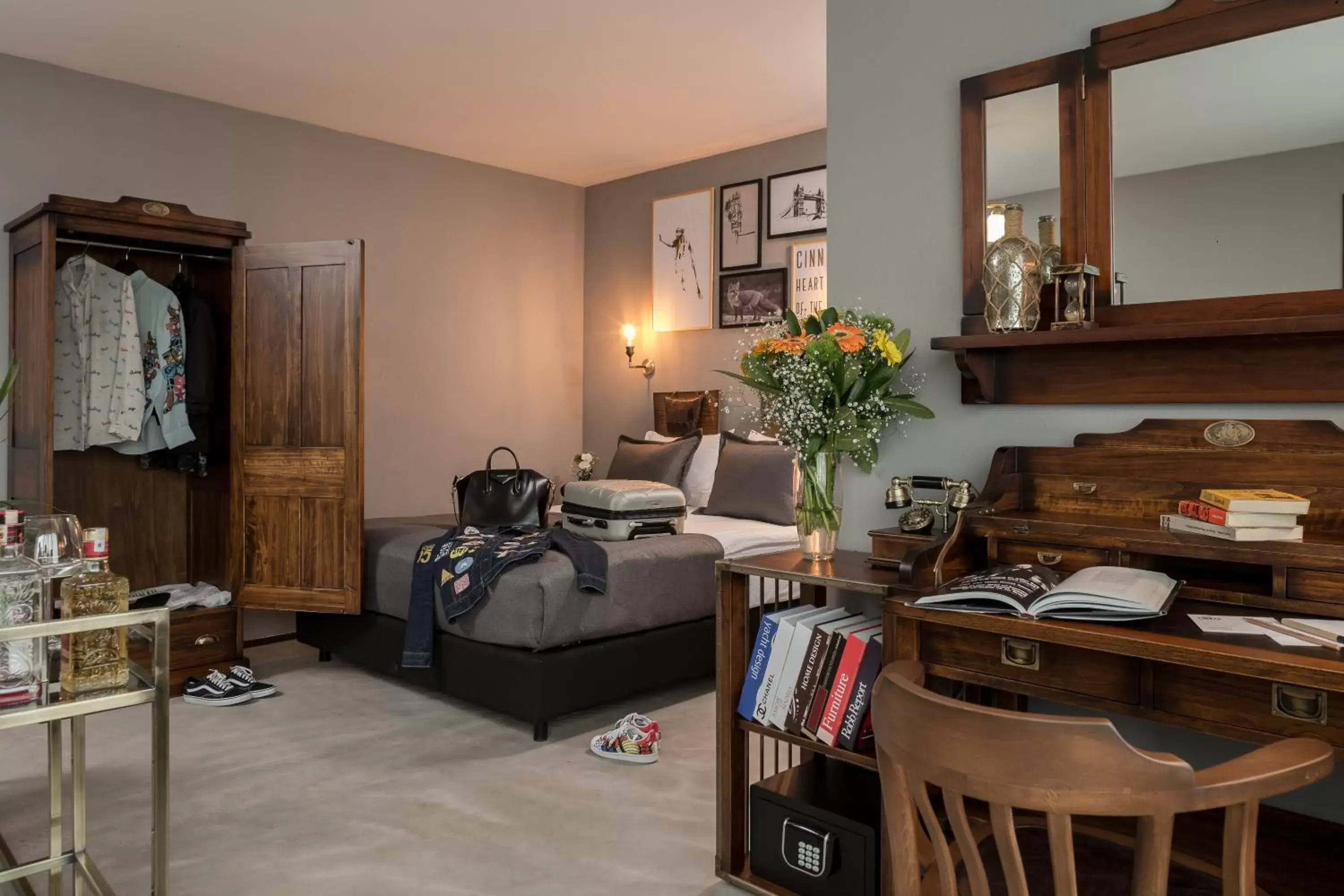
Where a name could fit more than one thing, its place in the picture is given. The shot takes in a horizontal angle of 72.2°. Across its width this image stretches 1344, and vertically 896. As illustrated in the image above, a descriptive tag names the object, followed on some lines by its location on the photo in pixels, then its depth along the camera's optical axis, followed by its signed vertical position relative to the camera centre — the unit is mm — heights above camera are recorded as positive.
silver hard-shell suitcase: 3795 -253
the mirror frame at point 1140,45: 1745 +809
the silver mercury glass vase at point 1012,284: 1965 +354
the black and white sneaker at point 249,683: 3811 -969
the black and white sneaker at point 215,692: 3701 -985
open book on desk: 1479 -247
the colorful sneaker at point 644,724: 3152 -948
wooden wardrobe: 3904 +139
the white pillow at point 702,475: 4992 -143
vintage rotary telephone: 2041 -122
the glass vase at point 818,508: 2232 -145
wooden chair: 980 -367
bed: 3246 -686
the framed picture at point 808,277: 5023 +951
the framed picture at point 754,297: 5227 +881
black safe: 1931 -832
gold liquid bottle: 1618 -332
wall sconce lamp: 5887 +622
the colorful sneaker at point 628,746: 3066 -998
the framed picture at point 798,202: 5070 +1382
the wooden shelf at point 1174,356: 1710 +193
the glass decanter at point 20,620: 1567 -298
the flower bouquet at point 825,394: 2170 +133
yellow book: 1588 -93
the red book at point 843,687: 1976 -514
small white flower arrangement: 5879 -99
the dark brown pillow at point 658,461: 5062 -68
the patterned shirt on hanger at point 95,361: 3951 +388
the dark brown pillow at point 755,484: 4512 -173
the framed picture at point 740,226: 5363 +1319
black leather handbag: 4078 -218
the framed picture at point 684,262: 5594 +1163
